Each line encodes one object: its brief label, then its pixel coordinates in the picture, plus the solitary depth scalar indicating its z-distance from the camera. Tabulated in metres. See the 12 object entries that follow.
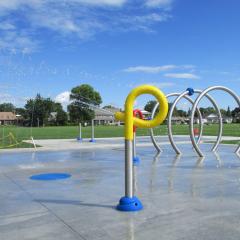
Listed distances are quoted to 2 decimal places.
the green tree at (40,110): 69.26
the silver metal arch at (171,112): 12.89
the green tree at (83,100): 82.40
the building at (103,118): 111.26
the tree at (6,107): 122.31
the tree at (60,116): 82.26
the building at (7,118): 103.91
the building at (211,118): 121.21
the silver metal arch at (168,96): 13.61
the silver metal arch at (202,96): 12.16
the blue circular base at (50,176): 8.32
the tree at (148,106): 110.10
